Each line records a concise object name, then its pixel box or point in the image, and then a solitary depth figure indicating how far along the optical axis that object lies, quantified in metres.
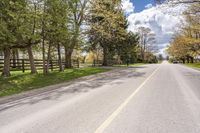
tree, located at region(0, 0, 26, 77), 7.96
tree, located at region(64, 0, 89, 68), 10.86
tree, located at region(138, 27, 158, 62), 44.27
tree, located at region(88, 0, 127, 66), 14.48
